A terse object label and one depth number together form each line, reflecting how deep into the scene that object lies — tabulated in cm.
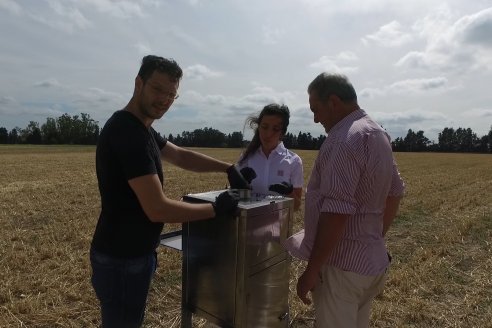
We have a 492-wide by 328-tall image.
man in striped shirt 211
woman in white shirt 343
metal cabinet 246
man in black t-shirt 204
